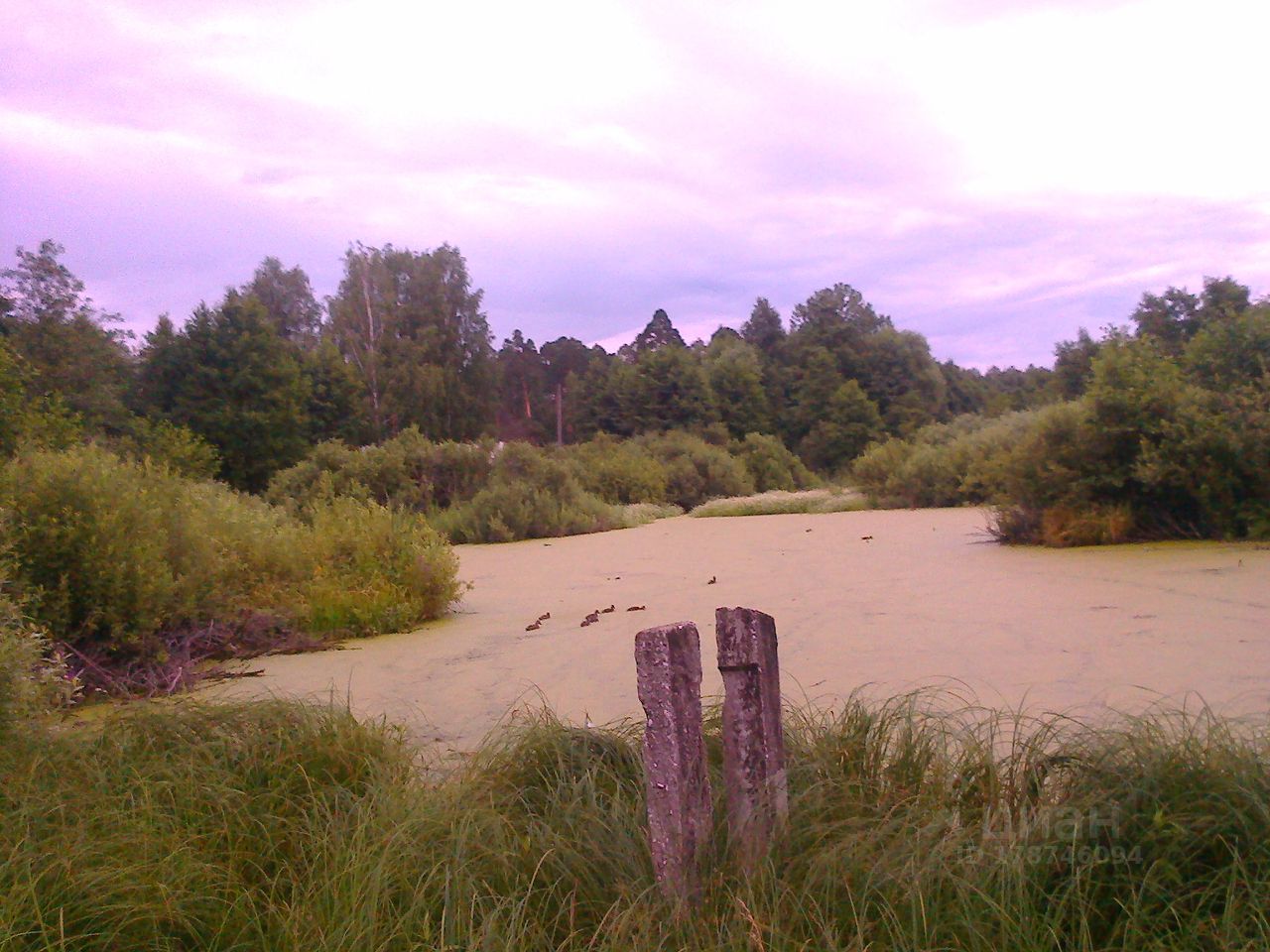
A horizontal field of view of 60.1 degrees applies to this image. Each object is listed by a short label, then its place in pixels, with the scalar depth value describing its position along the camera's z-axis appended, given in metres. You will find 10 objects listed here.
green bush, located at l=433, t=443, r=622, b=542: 18.48
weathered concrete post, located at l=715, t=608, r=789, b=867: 2.81
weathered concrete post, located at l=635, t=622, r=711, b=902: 2.68
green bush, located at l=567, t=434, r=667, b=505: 28.84
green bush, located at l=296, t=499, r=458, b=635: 7.80
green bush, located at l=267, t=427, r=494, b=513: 22.67
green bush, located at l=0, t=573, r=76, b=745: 3.90
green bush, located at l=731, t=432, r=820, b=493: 40.91
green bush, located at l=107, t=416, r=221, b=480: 22.89
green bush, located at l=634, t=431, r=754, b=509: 33.44
